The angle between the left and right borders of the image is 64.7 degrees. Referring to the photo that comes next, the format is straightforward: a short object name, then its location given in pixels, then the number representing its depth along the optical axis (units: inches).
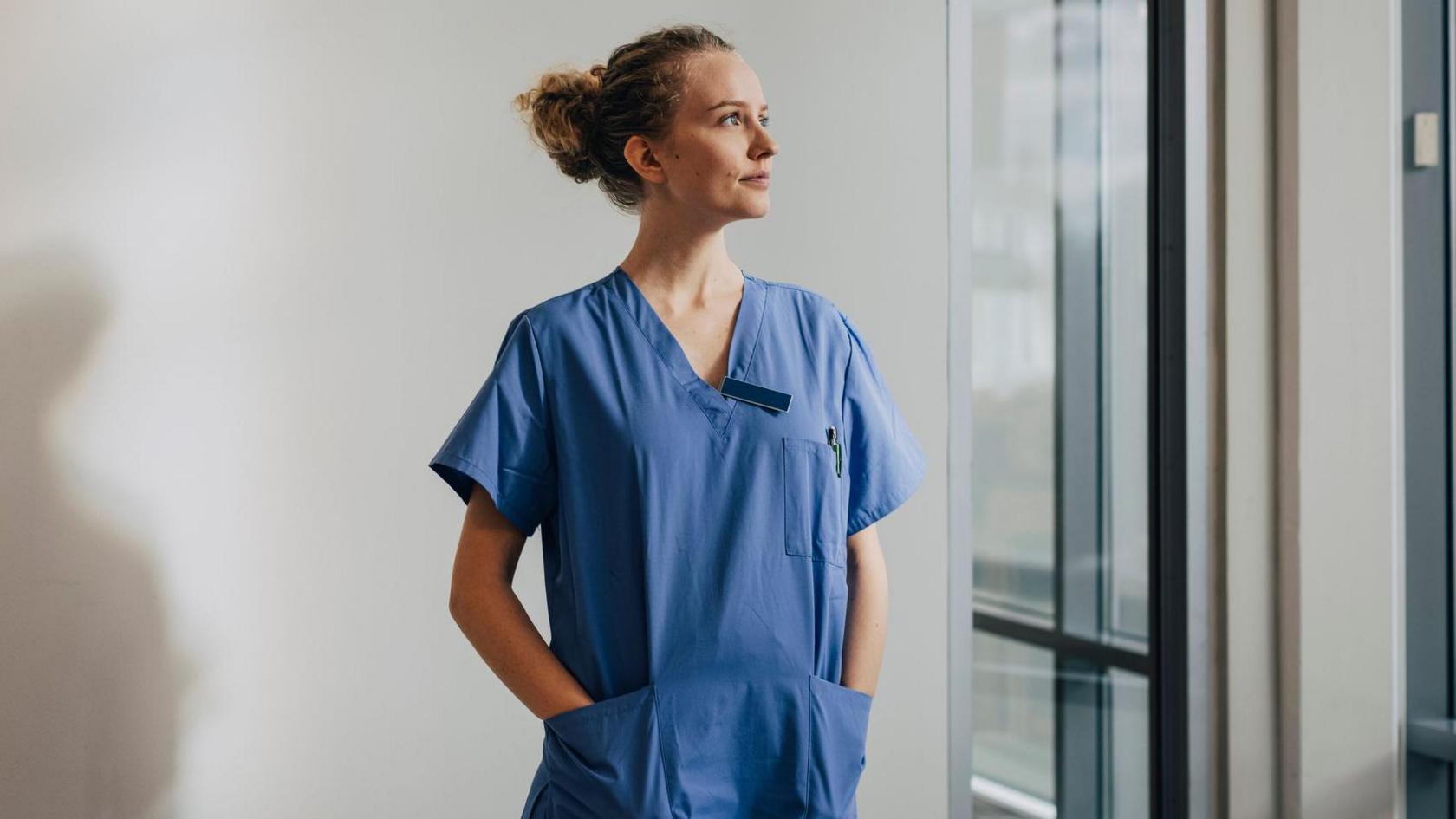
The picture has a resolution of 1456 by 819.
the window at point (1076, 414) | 81.8
